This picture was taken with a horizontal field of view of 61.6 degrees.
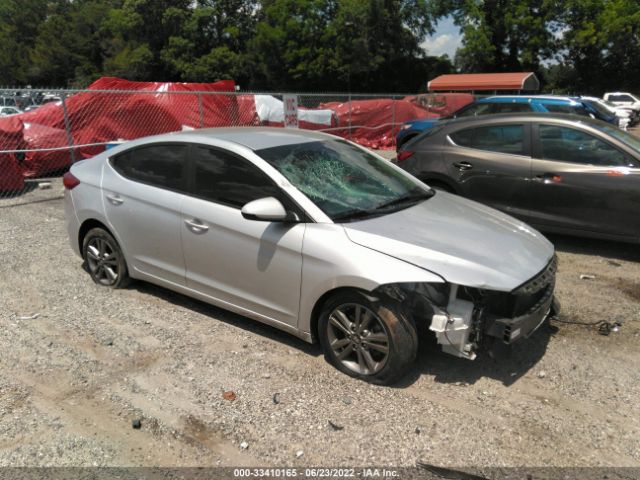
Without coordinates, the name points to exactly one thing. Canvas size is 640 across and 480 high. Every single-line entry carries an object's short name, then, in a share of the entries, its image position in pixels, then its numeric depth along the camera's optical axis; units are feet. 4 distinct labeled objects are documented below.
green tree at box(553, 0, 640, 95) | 144.77
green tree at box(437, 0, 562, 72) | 156.66
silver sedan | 10.67
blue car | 39.22
